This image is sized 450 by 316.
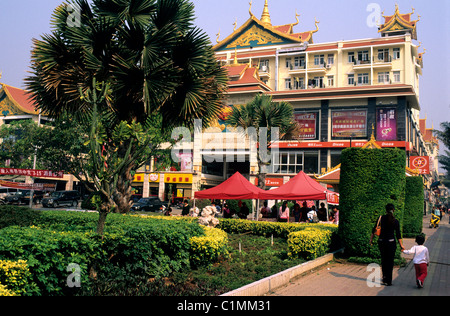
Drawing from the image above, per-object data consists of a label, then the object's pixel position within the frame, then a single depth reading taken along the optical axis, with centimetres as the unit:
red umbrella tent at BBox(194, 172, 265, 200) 1875
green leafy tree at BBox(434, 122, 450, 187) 4566
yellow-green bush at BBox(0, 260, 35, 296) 526
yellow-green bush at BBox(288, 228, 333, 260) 1080
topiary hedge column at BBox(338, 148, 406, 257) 1127
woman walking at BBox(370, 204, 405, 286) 847
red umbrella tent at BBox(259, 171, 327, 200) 1764
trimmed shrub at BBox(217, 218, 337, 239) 1603
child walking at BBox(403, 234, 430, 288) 825
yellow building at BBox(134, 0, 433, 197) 4375
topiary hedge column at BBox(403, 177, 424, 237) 2009
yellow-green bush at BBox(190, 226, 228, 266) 933
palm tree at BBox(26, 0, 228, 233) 1173
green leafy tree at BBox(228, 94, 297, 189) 2402
